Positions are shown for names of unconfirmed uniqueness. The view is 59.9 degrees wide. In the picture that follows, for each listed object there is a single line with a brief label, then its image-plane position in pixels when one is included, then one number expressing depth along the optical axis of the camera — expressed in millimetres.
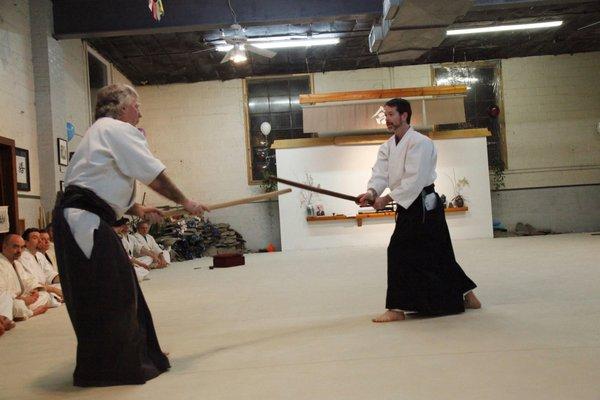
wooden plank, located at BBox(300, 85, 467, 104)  9711
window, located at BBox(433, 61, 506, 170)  10977
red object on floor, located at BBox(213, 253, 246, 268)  7406
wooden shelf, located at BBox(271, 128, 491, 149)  9984
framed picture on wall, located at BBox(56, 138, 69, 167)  6781
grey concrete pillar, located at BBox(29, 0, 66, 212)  6590
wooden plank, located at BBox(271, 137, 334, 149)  9969
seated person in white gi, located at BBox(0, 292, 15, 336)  3529
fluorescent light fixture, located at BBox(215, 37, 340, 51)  8850
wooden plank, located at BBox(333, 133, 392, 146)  9984
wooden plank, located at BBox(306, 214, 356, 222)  9775
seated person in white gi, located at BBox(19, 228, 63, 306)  4484
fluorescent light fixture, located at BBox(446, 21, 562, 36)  8836
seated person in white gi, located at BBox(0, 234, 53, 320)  3928
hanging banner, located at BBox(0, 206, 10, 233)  5117
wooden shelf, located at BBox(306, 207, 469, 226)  9789
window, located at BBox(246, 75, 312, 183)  10961
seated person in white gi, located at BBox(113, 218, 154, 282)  6551
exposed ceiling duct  5964
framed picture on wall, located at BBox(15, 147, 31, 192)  5961
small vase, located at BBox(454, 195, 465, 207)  9891
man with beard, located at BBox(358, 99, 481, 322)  3070
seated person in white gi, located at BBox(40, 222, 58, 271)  5126
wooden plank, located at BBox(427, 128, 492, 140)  10086
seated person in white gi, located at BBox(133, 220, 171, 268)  7750
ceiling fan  6920
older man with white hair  2150
